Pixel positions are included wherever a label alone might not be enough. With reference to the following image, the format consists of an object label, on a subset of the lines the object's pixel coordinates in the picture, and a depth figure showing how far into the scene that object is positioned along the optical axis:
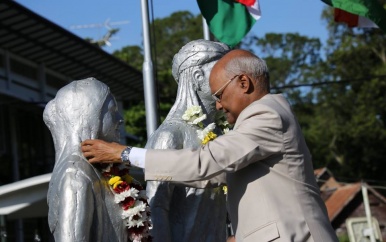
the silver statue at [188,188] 6.88
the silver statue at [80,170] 5.85
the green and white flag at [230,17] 14.68
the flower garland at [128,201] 6.16
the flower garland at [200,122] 7.19
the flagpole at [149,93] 14.21
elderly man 5.57
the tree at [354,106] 51.78
